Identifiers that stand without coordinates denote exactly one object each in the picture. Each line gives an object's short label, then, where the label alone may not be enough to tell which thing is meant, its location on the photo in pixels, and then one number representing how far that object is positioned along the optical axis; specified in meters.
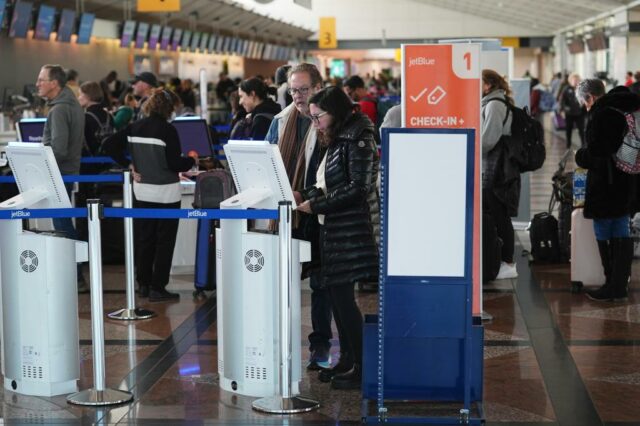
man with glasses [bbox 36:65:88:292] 7.75
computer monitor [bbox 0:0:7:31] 15.18
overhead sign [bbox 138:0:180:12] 18.30
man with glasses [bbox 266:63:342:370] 5.30
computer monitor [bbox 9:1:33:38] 16.50
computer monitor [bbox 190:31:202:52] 30.35
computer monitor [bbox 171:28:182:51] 28.23
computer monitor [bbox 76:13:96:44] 20.28
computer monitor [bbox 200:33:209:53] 31.72
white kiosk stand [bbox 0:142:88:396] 5.03
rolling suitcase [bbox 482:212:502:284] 7.79
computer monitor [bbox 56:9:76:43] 19.17
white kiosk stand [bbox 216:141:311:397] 4.81
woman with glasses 4.86
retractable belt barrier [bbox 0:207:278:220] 4.82
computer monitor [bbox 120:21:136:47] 23.62
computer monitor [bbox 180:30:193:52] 29.29
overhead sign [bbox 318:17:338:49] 38.75
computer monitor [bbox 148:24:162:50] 25.70
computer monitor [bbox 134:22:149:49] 24.59
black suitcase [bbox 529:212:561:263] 8.97
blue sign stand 4.47
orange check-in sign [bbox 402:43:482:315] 5.72
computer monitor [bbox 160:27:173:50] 26.97
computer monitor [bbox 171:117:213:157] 8.67
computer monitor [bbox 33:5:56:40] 17.95
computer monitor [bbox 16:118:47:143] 9.06
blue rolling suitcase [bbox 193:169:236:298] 7.21
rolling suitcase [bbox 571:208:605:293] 7.73
